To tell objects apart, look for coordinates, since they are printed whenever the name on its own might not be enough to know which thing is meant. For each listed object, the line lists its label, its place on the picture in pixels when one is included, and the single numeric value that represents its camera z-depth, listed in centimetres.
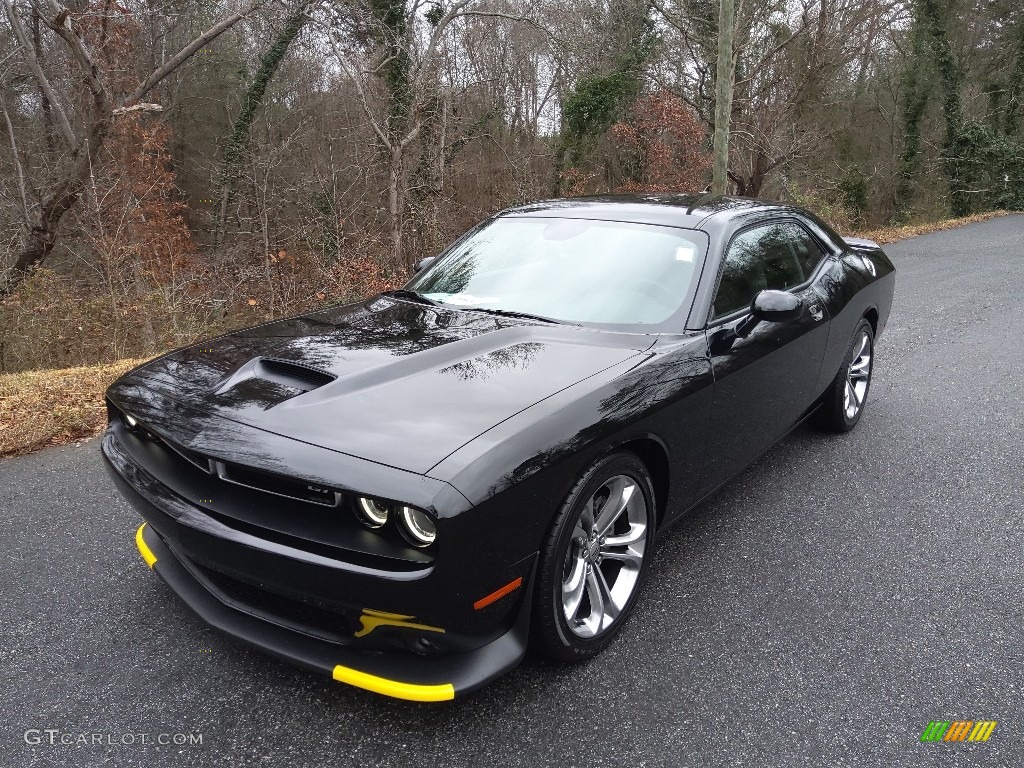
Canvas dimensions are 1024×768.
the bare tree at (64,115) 1190
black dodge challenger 190
